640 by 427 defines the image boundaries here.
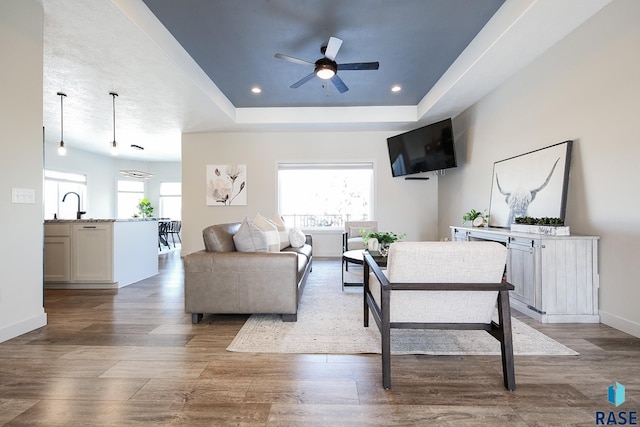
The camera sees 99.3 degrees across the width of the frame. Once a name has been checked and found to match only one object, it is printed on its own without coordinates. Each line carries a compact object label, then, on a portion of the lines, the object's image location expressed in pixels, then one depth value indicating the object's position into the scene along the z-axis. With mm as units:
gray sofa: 2404
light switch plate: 2174
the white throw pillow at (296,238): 4180
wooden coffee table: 2801
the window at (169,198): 9203
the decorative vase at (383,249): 3141
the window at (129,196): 8797
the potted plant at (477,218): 3856
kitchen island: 3613
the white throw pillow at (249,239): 2611
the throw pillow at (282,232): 4125
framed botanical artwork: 5758
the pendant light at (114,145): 4090
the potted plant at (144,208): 8796
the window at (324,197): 6078
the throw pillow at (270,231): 3340
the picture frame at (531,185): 2705
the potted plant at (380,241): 3367
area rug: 1938
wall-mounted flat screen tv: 4582
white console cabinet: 2406
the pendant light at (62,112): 4102
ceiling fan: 2877
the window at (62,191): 6984
